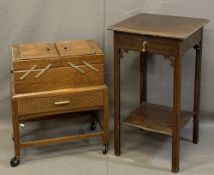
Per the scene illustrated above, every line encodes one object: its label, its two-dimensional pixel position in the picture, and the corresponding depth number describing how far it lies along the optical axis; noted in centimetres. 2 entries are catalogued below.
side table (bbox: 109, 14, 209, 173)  239
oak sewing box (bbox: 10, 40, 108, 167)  258
